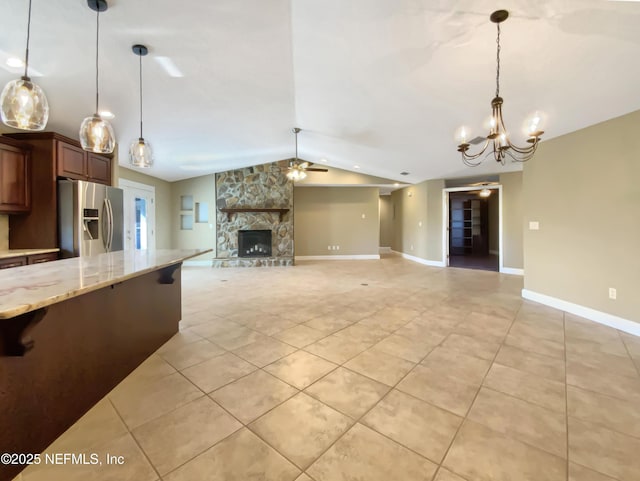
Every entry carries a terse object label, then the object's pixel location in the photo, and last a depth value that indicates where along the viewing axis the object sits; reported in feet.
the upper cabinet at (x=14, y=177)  10.69
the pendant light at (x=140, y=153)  9.21
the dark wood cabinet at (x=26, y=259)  9.43
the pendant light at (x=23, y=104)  5.62
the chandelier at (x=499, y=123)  7.02
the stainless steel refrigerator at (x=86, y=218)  11.98
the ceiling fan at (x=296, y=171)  18.23
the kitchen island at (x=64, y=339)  4.28
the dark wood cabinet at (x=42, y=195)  11.66
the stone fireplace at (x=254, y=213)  25.67
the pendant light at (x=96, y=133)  7.37
